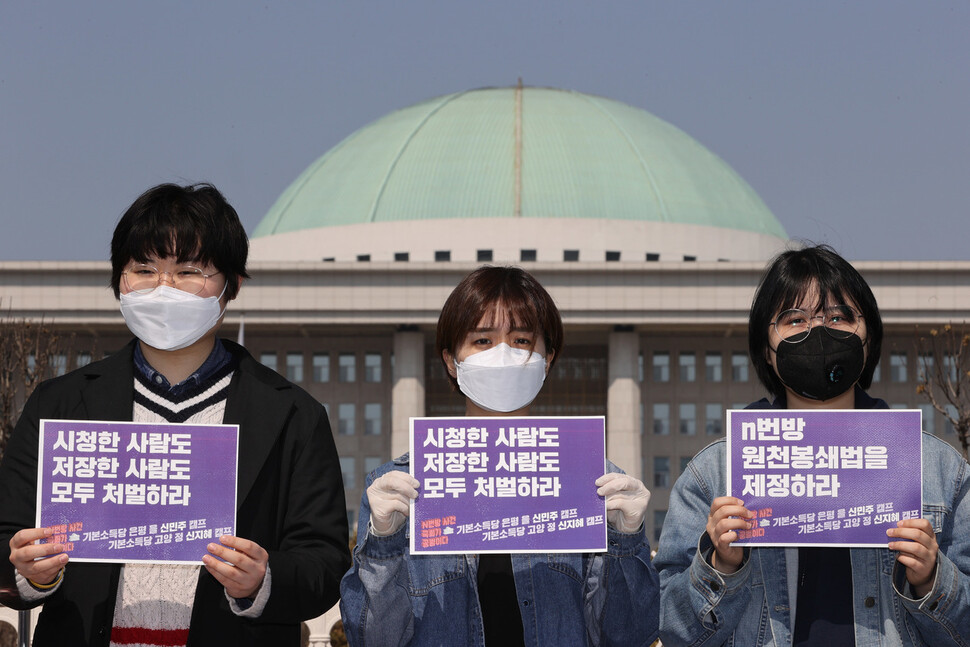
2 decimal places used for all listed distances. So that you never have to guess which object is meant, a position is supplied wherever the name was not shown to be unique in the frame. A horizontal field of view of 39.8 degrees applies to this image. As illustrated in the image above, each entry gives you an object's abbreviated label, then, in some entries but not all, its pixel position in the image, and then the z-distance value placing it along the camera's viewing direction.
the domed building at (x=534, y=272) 54.25
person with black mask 5.55
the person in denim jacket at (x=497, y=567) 5.62
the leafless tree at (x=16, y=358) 29.20
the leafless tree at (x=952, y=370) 28.67
